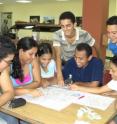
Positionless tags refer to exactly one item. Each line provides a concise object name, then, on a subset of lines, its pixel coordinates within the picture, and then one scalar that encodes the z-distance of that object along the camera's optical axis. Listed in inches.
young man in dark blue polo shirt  100.7
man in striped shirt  106.0
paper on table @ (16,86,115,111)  71.6
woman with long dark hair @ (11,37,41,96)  89.5
